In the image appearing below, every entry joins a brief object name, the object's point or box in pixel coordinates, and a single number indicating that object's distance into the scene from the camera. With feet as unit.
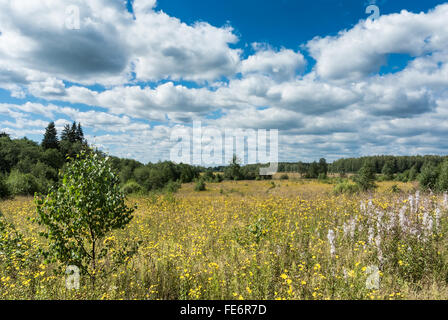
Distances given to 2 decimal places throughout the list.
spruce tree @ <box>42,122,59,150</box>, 192.75
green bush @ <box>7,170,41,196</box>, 72.43
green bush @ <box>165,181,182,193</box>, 95.90
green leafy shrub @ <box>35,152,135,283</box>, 12.36
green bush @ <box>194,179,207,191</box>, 125.33
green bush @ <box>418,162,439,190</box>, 50.10
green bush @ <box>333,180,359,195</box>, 61.97
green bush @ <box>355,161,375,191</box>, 67.25
